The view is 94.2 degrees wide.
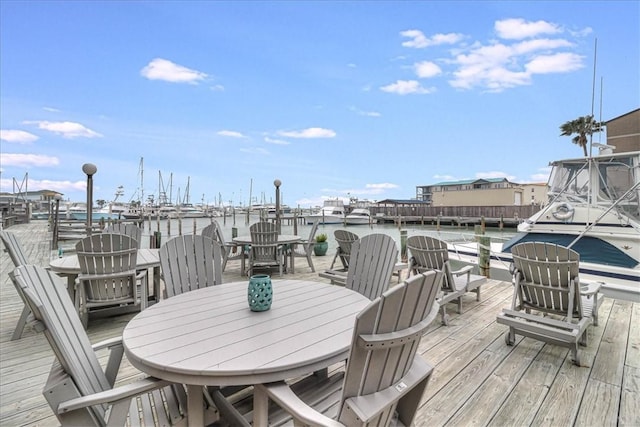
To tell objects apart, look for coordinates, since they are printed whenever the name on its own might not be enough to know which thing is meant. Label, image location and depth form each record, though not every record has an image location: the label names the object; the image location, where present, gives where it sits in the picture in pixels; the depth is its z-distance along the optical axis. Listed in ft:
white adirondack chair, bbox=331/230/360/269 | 16.68
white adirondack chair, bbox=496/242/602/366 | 8.86
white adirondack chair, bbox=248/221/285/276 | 18.08
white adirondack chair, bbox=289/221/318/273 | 19.97
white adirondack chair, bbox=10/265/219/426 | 3.33
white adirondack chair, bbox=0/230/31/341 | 9.25
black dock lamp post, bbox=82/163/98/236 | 16.79
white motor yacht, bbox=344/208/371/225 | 111.65
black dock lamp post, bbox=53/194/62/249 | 31.13
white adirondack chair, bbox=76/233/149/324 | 10.20
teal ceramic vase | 5.42
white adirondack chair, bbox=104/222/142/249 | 15.78
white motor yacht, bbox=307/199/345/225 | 119.56
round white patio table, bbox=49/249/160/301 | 10.62
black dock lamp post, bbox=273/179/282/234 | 26.38
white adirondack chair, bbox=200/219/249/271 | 17.10
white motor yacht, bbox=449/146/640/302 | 15.71
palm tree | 70.64
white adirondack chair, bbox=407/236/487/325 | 12.06
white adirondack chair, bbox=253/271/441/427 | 2.95
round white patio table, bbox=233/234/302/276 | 18.42
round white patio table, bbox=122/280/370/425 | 3.55
